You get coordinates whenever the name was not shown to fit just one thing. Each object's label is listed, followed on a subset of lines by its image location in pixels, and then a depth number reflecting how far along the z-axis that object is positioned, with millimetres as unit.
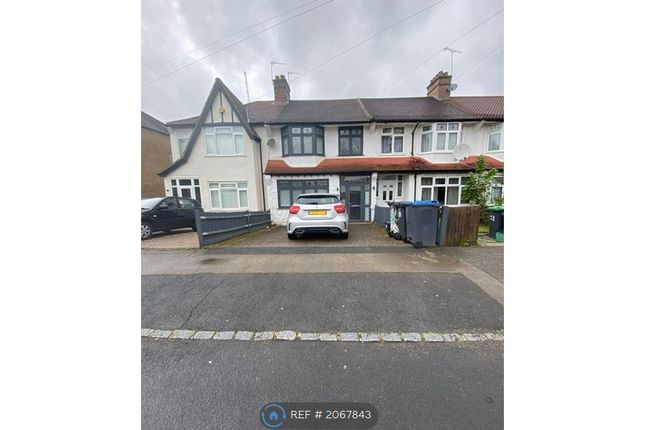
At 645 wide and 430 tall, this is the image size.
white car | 6090
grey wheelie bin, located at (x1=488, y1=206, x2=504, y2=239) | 6553
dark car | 7293
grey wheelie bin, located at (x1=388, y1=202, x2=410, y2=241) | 6323
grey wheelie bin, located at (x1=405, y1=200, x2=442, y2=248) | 5699
